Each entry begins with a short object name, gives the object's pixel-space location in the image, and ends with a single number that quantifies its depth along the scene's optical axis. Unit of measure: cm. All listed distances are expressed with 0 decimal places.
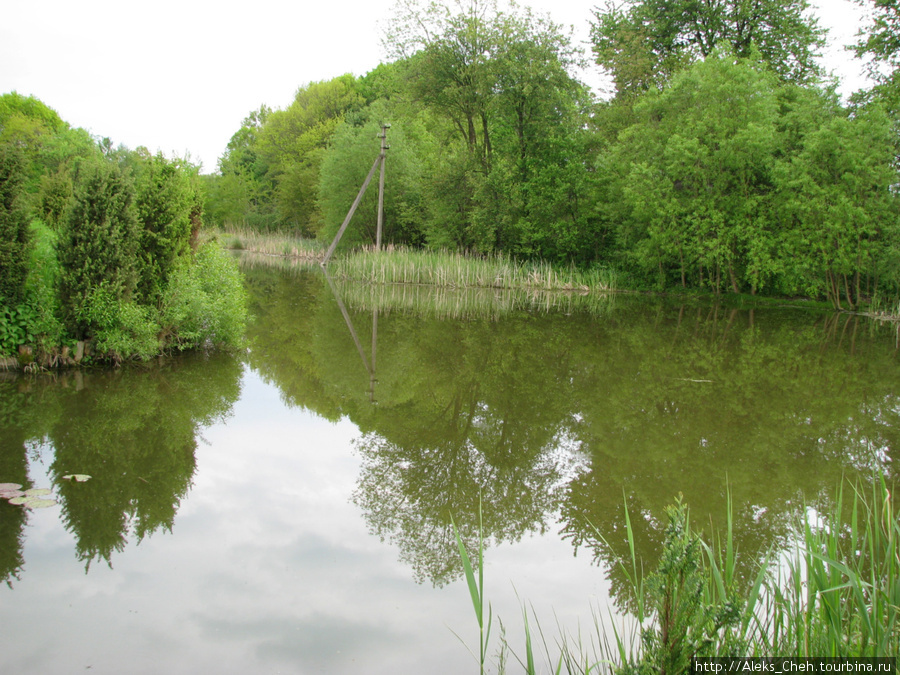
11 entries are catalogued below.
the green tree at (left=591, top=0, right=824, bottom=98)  2342
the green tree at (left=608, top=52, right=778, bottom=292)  1902
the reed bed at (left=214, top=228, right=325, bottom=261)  3641
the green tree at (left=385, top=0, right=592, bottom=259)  2305
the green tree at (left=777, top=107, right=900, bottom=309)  1664
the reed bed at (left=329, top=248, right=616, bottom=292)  2194
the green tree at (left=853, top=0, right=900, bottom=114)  1842
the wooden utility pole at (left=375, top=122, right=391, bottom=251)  2634
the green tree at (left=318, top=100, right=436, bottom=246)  2992
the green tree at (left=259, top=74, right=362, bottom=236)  4384
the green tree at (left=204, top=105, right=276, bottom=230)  4291
